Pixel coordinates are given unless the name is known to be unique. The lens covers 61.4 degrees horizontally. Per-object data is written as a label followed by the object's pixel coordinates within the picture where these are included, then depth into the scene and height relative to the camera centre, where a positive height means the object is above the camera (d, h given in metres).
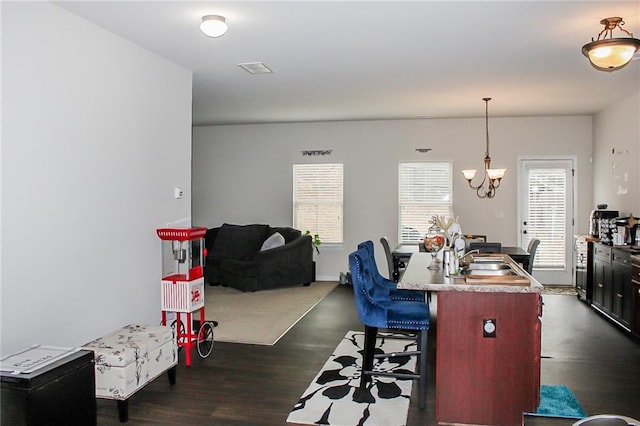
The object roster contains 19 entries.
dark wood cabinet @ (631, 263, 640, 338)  5.26 -0.90
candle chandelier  8.23 +0.36
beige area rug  5.52 -1.26
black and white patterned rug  3.45 -1.33
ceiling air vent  5.14 +1.38
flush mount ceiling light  3.73 +1.27
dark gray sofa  7.95 -0.77
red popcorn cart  4.46 -0.63
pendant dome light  3.32 +0.98
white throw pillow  8.30 -0.52
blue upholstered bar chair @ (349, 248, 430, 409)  3.62 -0.74
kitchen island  3.26 -0.87
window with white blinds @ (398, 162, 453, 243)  8.73 +0.21
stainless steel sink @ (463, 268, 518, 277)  3.57 -0.43
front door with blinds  8.41 -0.06
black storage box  2.60 -0.94
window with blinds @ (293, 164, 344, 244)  9.08 +0.14
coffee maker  6.47 -0.18
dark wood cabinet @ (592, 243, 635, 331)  5.57 -0.85
